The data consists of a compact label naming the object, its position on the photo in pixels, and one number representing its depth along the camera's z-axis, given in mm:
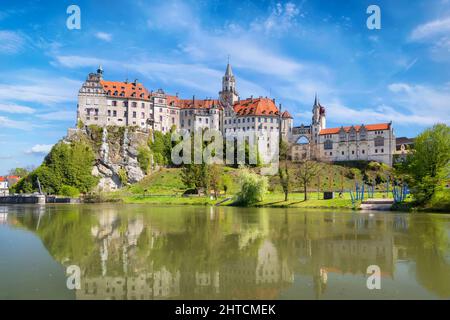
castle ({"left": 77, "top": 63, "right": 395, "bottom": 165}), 93000
